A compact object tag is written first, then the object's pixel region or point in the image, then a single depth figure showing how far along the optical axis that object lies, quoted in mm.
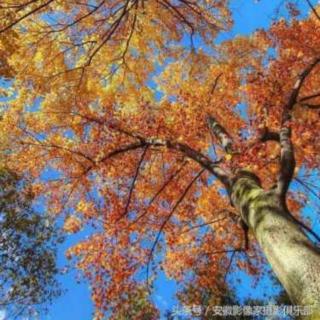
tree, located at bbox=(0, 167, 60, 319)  13953
